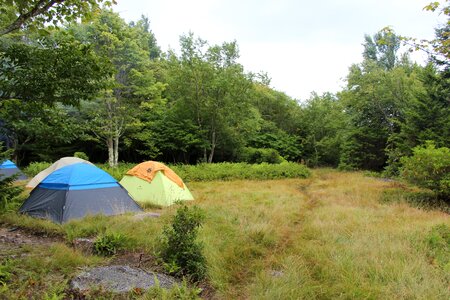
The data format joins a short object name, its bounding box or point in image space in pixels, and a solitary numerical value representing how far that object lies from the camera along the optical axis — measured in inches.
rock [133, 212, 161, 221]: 263.9
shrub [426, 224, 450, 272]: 171.7
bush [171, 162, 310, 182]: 649.6
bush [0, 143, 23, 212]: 280.8
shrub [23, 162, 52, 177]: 631.5
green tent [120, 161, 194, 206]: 359.3
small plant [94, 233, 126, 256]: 192.5
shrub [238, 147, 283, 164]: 927.8
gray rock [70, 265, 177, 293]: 144.8
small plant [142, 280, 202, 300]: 138.6
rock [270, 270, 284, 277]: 162.2
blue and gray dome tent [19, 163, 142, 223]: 263.8
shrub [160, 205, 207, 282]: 169.9
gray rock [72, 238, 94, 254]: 195.3
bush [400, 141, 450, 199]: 351.3
